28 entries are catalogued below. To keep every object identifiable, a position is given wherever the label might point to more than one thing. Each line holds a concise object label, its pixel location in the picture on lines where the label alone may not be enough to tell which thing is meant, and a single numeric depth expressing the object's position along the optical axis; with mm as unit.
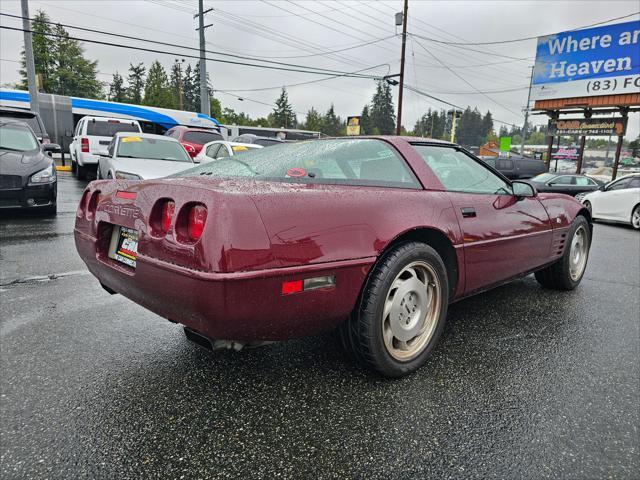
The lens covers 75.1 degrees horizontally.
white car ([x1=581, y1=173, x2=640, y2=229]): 9969
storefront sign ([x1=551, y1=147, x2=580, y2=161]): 40950
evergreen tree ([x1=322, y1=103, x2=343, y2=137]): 95812
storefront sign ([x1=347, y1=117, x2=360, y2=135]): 35250
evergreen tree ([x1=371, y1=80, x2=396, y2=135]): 95438
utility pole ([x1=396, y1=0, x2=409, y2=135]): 23922
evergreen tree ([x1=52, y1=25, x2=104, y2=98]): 55662
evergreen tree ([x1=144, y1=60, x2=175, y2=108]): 63188
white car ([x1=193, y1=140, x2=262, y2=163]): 10016
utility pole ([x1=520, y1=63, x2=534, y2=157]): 44538
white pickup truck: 11805
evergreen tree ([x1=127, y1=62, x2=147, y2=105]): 84188
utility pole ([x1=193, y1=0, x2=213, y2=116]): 22859
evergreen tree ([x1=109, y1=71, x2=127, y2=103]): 81750
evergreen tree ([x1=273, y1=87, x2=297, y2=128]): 95438
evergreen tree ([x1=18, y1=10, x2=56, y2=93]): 51906
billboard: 18984
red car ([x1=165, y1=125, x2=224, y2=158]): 12164
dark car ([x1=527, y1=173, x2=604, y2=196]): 13969
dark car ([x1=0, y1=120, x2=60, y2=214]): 6027
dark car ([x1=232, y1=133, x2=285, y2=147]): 15434
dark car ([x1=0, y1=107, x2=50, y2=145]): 7817
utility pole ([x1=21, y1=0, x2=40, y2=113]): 13898
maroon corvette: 1671
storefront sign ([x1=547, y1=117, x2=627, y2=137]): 20344
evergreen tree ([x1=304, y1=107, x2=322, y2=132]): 87269
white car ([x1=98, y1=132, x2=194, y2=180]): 6809
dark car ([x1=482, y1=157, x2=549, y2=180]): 20516
